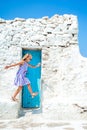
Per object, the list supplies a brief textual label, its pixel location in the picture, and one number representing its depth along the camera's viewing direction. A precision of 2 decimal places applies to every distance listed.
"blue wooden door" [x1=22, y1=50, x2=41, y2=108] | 7.91
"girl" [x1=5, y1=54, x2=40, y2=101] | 7.14
